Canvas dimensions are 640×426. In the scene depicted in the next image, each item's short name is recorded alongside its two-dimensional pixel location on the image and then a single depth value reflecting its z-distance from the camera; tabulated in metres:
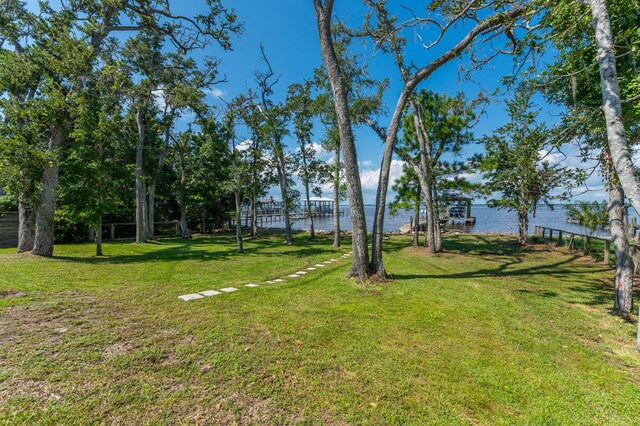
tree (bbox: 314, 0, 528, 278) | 5.01
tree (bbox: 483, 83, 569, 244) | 10.81
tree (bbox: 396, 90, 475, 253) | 9.84
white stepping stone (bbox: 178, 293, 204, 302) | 4.45
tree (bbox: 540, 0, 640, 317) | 3.50
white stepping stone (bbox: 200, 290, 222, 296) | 4.71
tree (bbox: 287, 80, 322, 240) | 12.32
